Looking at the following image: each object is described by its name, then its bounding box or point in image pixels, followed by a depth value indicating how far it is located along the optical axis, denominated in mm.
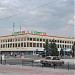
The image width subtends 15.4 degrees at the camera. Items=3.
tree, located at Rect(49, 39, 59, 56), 97450
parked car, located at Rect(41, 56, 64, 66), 42406
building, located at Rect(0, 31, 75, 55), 145162
